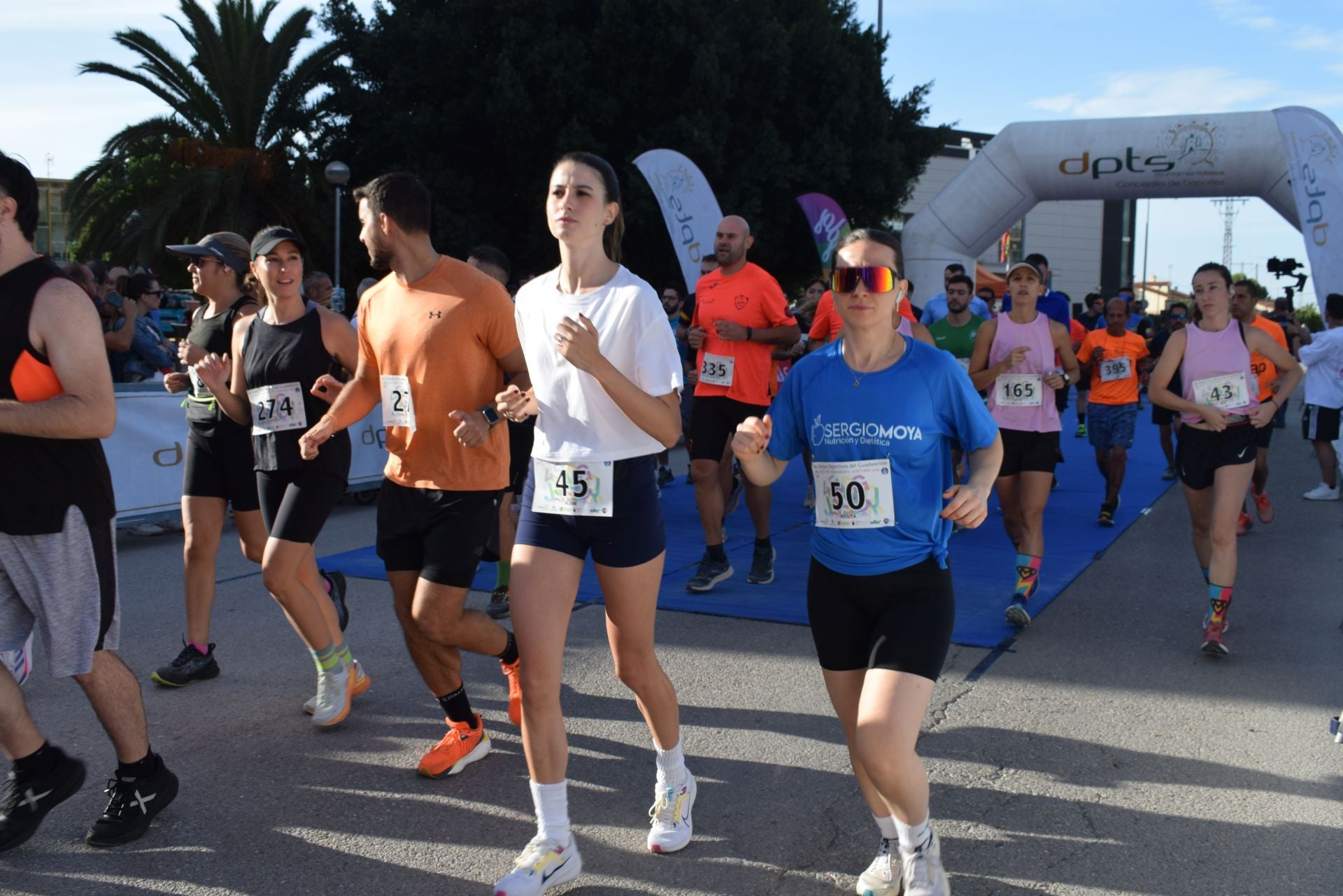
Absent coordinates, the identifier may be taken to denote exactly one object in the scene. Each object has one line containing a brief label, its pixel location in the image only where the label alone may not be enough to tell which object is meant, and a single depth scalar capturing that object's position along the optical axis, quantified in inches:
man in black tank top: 123.8
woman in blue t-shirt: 112.8
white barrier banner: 327.9
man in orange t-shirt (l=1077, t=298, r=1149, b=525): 384.5
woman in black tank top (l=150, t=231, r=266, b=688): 191.8
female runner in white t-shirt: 122.7
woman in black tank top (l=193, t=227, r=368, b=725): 172.2
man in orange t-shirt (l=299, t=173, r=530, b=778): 146.6
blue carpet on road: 251.4
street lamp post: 767.1
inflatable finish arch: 639.8
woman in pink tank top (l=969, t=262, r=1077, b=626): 247.0
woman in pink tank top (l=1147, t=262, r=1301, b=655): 216.8
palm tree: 820.6
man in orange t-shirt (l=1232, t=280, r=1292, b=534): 315.0
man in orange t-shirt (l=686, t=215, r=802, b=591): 269.0
